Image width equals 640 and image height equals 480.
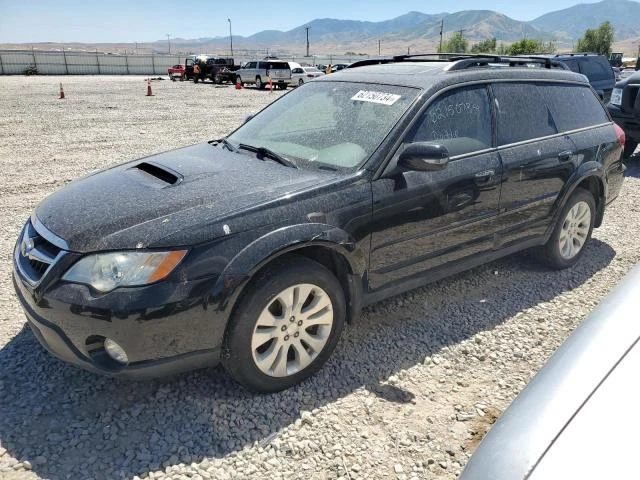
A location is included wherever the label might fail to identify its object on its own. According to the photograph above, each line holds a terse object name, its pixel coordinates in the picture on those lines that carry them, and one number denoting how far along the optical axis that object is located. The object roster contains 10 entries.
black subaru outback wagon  2.48
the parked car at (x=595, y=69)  12.41
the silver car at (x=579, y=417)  1.35
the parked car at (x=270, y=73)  28.88
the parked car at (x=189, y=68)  36.31
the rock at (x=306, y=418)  2.75
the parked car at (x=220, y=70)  33.09
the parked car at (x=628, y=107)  8.24
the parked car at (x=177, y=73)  37.50
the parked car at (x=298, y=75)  29.27
